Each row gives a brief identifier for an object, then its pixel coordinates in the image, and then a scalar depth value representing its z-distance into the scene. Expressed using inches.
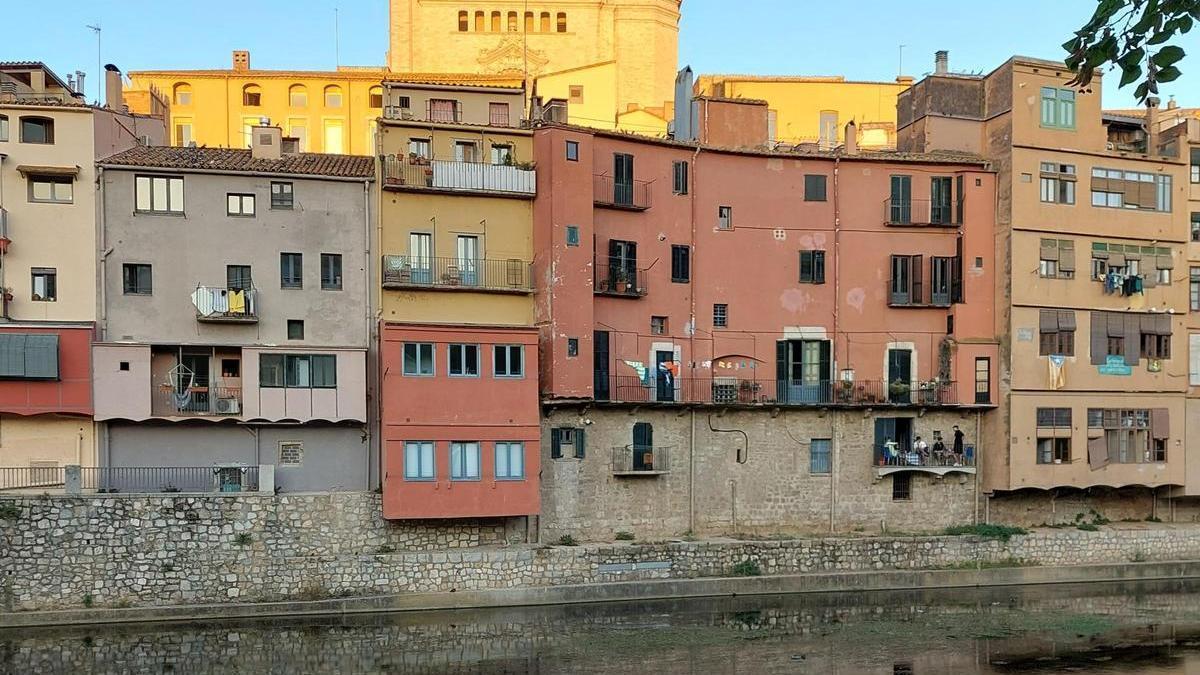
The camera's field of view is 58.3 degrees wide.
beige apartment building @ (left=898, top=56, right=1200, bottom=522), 1390.3
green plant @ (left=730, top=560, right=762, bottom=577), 1231.5
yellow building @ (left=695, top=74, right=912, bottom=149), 2245.3
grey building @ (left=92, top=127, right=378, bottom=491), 1202.0
